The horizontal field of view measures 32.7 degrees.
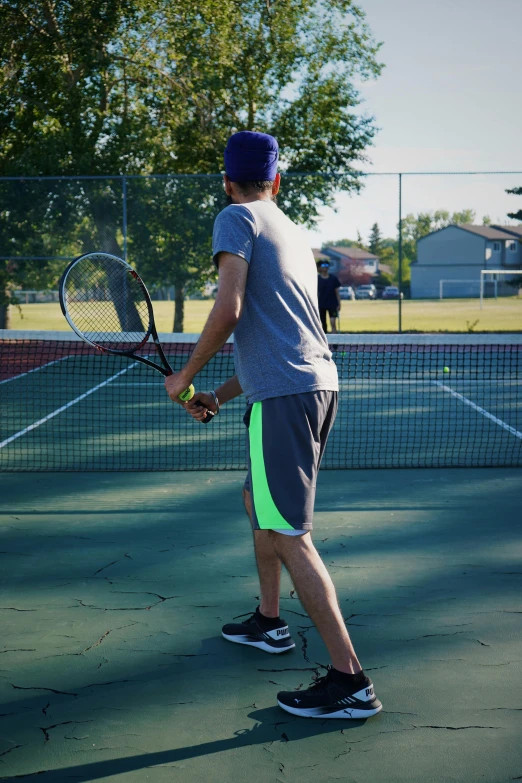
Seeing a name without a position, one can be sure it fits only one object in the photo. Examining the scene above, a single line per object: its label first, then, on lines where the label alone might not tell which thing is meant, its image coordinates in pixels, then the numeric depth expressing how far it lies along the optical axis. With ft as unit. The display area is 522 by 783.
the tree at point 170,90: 60.90
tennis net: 22.22
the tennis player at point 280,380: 8.75
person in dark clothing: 51.47
